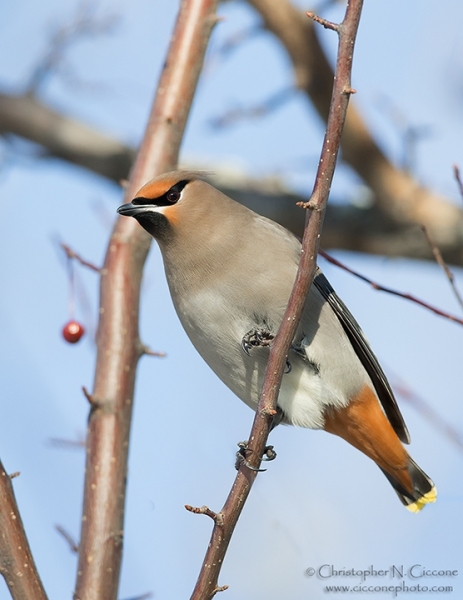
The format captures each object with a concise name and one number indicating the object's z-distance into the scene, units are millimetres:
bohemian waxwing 7824
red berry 9383
